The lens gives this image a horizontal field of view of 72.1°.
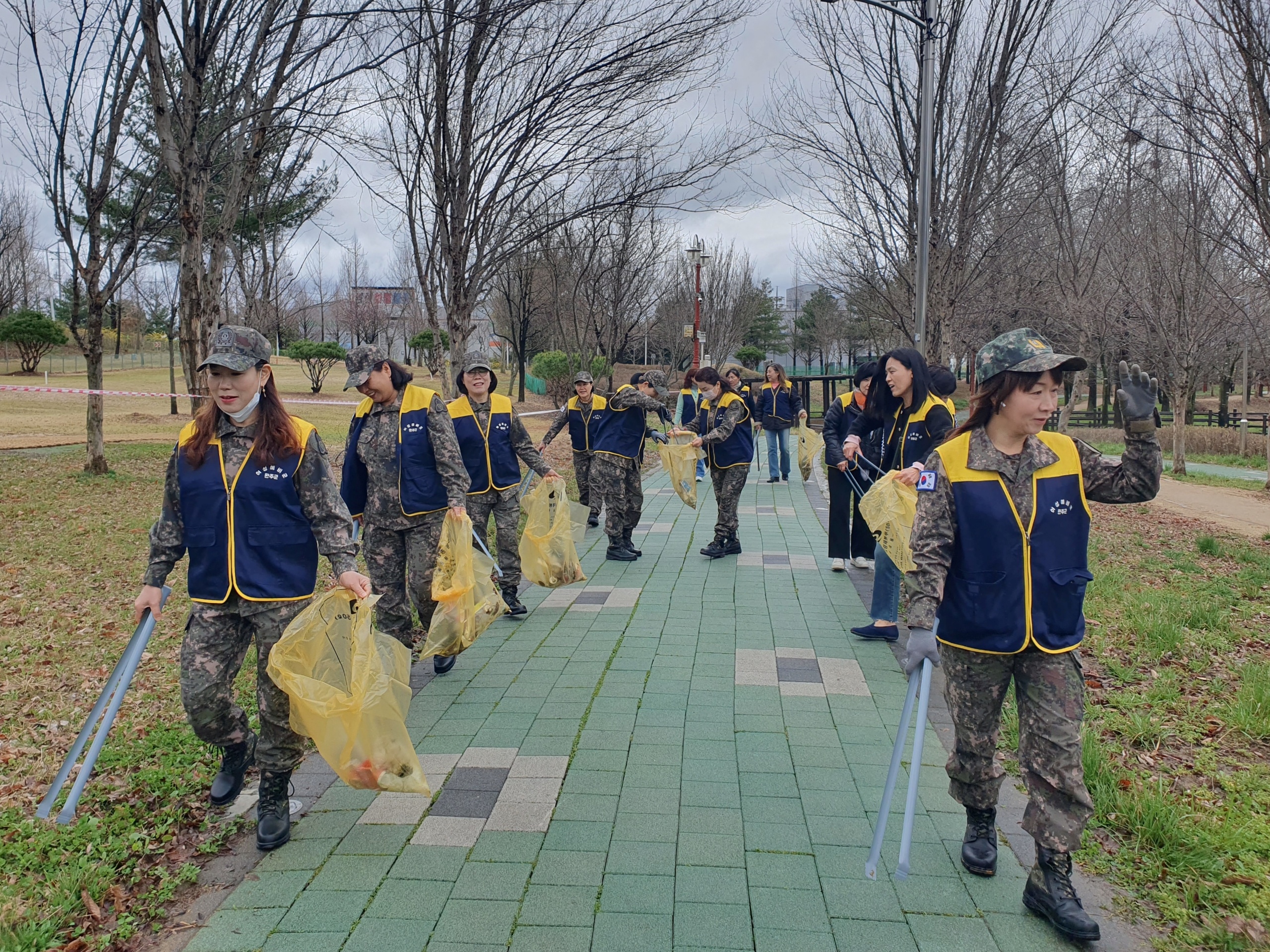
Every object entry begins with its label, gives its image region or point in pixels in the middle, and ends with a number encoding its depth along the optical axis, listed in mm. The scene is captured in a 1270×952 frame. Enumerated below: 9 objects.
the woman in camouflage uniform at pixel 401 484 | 4934
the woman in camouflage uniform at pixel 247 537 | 3305
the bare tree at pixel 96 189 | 9711
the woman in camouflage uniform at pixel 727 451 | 8297
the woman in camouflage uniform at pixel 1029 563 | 2850
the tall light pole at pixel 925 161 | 9031
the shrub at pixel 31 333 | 33094
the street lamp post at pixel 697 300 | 22484
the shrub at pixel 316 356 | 33281
